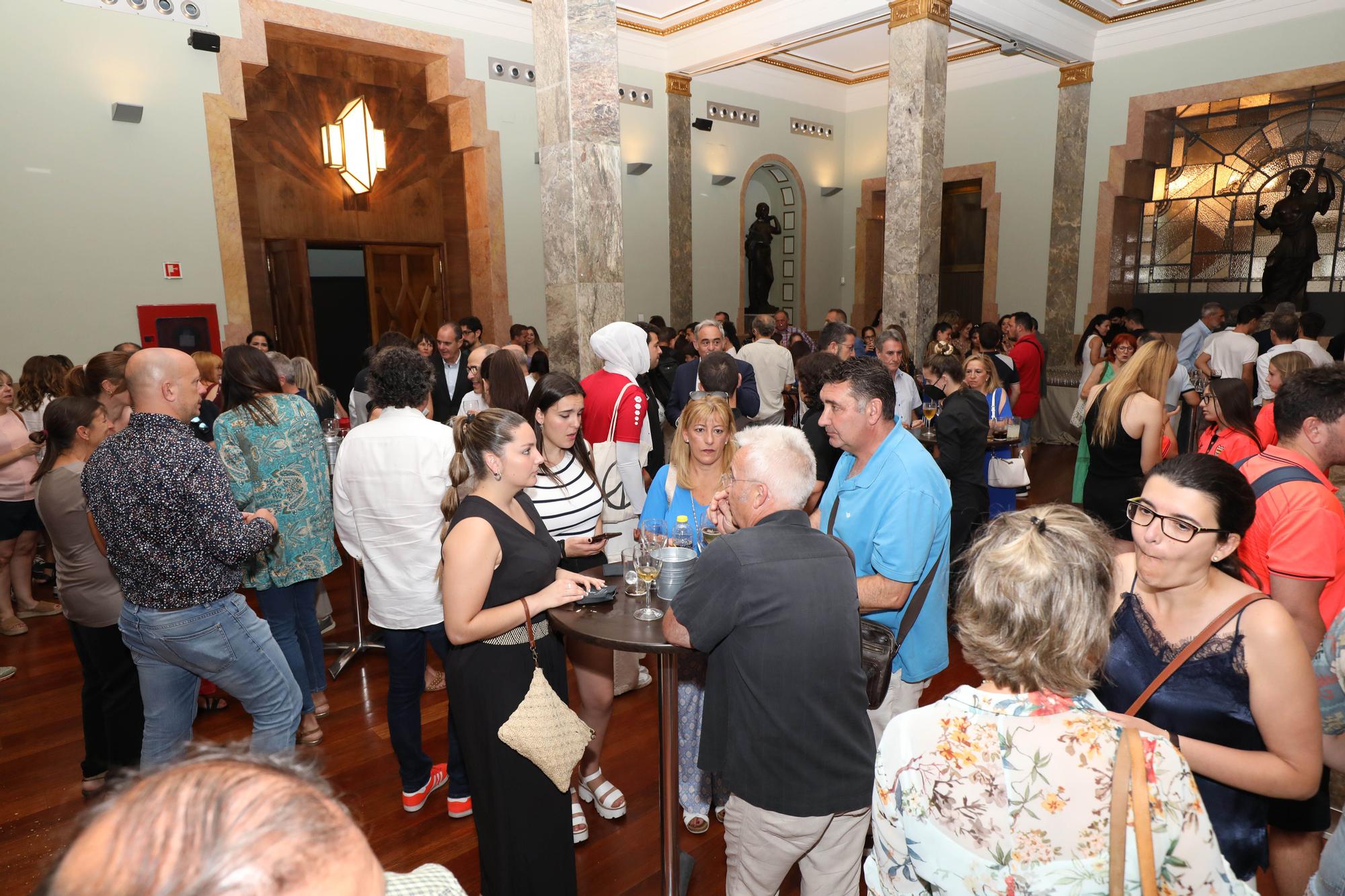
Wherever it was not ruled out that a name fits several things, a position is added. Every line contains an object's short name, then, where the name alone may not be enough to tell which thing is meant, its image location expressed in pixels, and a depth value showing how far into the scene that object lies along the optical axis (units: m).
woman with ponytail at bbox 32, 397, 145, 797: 2.90
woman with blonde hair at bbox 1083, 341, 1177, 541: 3.37
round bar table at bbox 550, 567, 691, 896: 1.95
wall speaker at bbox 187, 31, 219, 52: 6.96
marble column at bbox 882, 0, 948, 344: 8.17
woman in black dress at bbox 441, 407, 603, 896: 2.05
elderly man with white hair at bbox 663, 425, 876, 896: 1.70
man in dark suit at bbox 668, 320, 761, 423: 5.34
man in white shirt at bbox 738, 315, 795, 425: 6.30
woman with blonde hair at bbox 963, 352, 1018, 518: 4.94
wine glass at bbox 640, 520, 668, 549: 2.22
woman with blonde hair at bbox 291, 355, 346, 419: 4.80
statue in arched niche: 12.49
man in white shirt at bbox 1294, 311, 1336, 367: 5.85
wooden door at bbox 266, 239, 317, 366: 9.50
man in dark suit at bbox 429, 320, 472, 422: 5.76
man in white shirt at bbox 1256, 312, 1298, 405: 5.86
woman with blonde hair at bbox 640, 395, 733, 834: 2.77
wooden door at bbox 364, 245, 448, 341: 10.48
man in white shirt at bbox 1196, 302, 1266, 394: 6.88
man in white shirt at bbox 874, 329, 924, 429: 5.58
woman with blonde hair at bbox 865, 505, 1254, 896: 1.05
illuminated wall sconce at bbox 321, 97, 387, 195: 7.15
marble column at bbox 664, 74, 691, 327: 11.04
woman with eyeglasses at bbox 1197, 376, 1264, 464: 2.88
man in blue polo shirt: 2.21
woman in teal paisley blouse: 3.02
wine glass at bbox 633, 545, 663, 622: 2.18
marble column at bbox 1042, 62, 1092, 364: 11.12
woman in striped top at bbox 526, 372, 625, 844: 2.73
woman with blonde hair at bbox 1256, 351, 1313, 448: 3.39
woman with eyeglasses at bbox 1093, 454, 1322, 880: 1.42
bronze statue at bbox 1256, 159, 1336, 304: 9.78
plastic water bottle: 2.28
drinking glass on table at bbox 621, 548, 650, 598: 2.26
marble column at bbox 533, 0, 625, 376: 5.20
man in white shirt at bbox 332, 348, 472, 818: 2.81
